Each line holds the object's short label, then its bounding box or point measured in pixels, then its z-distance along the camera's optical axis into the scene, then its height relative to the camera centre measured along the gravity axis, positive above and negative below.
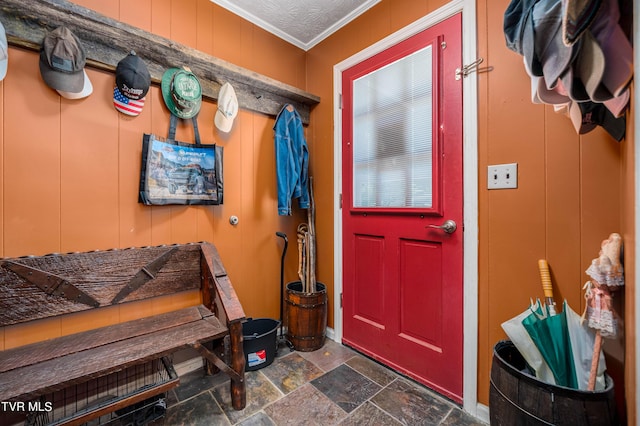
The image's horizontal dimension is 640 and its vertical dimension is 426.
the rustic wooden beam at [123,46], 1.25 +0.95
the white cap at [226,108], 1.81 +0.71
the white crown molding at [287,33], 1.96 +1.53
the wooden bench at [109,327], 1.09 -0.63
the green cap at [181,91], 1.64 +0.76
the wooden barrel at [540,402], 0.86 -0.66
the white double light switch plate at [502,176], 1.33 +0.17
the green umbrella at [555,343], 1.04 -0.53
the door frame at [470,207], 1.44 +0.02
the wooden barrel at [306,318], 2.04 -0.83
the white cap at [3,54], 1.11 +0.68
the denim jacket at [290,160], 2.10 +0.42
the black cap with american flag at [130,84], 1.45 +0.71
